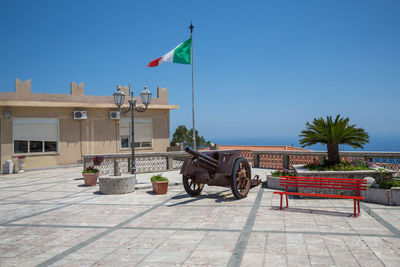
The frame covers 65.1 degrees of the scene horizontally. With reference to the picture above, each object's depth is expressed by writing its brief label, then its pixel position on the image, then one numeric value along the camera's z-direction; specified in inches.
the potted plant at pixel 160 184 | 404.2
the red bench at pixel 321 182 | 288.7
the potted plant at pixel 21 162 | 703.1
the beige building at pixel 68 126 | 720.3
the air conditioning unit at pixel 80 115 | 785.6
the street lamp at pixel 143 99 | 481.6
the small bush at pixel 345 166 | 372.5
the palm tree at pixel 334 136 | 385.4
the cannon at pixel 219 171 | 341.7
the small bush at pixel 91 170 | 489.6
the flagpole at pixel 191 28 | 694.8
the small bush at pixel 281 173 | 411.3
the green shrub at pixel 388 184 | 325.4
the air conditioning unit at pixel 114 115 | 836.0
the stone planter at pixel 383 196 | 313.6
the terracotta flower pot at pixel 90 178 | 480.7
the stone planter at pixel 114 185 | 414.0
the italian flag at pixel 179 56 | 672.6
